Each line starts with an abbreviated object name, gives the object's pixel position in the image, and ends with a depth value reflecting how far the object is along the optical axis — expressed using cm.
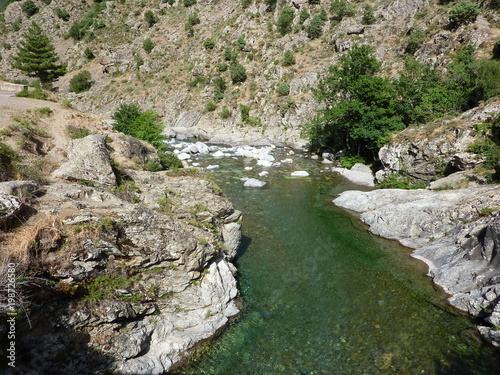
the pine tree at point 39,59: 4819
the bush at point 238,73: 6468
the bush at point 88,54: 8169
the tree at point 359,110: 3064
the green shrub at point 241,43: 7131
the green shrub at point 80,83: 7569
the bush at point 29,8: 9850
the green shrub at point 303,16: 6844
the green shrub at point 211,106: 6109
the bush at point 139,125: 2662
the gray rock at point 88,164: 1177
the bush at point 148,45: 8156
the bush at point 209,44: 7606
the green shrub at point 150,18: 8956
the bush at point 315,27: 6519
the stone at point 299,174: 2959
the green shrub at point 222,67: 6962
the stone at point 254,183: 2561
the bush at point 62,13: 9462
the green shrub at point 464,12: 4312
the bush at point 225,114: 5844
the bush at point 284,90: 5625
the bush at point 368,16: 5946
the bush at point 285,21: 6881
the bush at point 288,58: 6081
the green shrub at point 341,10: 6378
